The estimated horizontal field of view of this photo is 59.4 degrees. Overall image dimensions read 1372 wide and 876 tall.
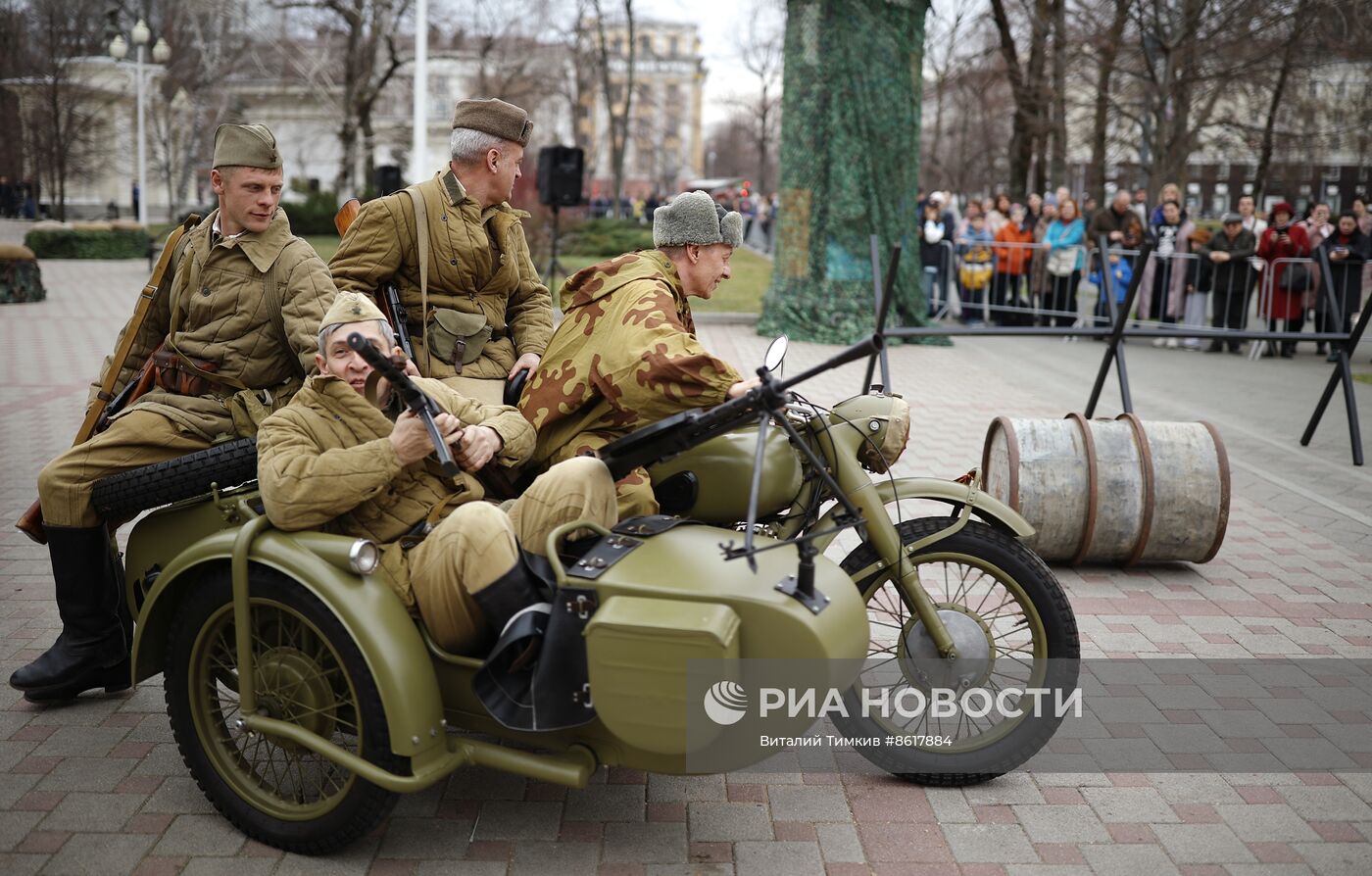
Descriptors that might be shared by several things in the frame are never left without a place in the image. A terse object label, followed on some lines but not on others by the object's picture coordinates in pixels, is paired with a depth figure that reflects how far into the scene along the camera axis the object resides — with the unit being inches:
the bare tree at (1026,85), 1071.6
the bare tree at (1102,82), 1023.0
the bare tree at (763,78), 2098.9
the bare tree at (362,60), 1330.0
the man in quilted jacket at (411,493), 125.1
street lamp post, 1205.1
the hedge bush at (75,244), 1165.7
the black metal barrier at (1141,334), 295.6
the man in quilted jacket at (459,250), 180.9
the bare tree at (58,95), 1487.5
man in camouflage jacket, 133.9
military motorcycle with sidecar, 115.7
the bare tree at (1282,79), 935.7
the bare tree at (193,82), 1492.4
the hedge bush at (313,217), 1609.3
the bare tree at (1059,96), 1051.3
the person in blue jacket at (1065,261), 644.1
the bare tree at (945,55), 1456.7
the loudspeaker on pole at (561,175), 717.3
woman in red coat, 574.9
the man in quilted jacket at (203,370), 155.7
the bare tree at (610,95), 1720.0
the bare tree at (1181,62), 959.0
